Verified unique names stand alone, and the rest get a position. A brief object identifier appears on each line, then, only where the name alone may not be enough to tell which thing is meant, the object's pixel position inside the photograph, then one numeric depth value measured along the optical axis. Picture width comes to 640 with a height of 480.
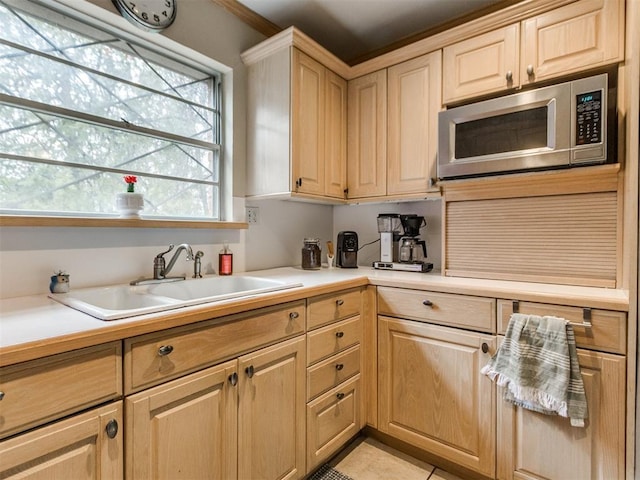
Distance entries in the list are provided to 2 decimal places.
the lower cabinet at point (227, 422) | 1.00
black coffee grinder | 2.31
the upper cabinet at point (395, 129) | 1.98
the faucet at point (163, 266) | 1.61
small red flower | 1.52
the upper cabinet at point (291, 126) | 1.93
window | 1.38
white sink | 1.06
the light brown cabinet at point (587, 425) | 1.26
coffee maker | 2.16
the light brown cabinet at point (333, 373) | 1.57
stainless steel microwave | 1.43
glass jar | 2.24
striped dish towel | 1.28
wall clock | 1.56
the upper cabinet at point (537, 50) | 1.49
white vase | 1.52
